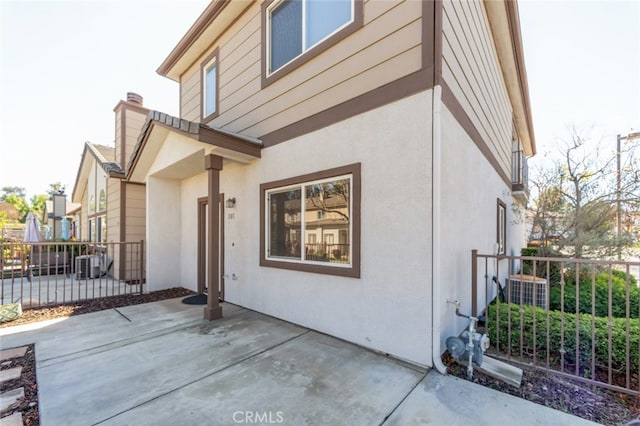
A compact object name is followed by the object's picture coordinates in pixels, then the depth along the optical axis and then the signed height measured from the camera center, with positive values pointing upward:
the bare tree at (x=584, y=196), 6.48 +0.45
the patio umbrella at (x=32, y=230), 9.35 -0.56
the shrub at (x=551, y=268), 7.04 -1.47
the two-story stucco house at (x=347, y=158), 3.31 +0.92
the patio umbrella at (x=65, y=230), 12.92 -0.76
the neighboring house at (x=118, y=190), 8.87 +0.85
